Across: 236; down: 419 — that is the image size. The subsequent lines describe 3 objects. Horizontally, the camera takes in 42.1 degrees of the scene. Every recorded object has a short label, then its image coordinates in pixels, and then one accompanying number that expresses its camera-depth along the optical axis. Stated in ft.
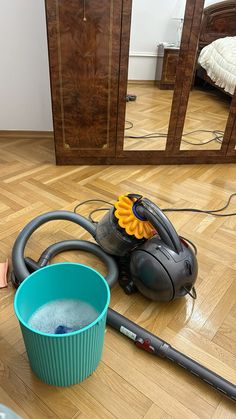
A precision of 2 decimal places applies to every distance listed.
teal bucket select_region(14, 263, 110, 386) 2.25
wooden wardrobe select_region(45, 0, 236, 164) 5.16
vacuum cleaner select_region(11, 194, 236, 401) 2.90
